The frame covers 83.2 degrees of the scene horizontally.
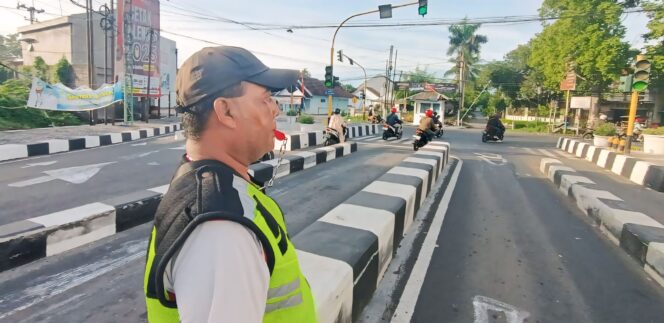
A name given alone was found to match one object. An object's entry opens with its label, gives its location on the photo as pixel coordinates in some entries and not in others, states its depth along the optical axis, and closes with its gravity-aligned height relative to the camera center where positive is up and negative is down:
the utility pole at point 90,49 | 20.20 +3.23
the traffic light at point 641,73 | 10.01 +1.57
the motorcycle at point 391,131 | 18.98 -0.53
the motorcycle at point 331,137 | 13.58 -0.68
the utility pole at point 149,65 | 24.39 +2.83
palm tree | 52.38 +11.24
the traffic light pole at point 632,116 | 10.58 +0.43
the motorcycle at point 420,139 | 13.58 -0.62
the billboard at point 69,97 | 15.70 +0.46
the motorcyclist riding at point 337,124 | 13.46 -0.21
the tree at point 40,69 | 29.94 +2.90
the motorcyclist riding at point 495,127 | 20.31 -0.10
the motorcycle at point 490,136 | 20.44 -0.61
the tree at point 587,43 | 29.44 +7.23
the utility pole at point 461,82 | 42.90 +5.04
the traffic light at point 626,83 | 10.59 +1.38
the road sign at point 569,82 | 30.18 +3.76
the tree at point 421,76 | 79.31 +9.87
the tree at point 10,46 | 64.99 +10.72
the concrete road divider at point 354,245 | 2.23 -0.95
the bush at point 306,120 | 23.51 -0.18
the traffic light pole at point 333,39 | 17.91 +3.86
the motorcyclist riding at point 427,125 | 13.61 -0.10
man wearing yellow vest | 0.85 -0.27
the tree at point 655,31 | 17.97 +5.15
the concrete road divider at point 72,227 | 3.33 -1.20
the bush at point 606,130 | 17.39 -0.01
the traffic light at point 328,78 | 19.11 +2.07
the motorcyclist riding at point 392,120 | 19.31 +0.04
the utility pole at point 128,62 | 21.00 +2.82
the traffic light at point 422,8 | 16.47 +5.01
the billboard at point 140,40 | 24.22 +4.71
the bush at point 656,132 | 13.69 +0.02
